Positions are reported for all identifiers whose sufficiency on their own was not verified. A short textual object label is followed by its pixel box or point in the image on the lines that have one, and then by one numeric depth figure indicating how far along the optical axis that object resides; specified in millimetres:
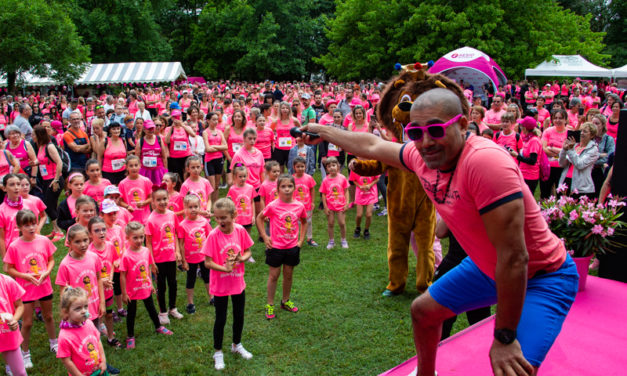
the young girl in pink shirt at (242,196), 7039
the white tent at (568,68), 24734
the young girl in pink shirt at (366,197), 8077
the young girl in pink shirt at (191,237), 5625
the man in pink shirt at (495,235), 2176
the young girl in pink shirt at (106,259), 4820
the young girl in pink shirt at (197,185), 6793
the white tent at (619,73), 23750
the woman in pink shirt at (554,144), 8688
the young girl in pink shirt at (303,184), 7367
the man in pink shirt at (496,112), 11562
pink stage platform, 3598
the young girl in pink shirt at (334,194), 7754
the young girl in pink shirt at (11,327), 3869
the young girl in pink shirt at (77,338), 3660
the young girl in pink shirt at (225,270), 4617
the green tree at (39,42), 25688
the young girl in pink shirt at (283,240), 5559
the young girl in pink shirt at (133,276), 4949
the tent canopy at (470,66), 18125
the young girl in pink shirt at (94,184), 6578
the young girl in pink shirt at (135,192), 6734
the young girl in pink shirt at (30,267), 4645
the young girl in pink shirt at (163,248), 5473
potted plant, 5039
